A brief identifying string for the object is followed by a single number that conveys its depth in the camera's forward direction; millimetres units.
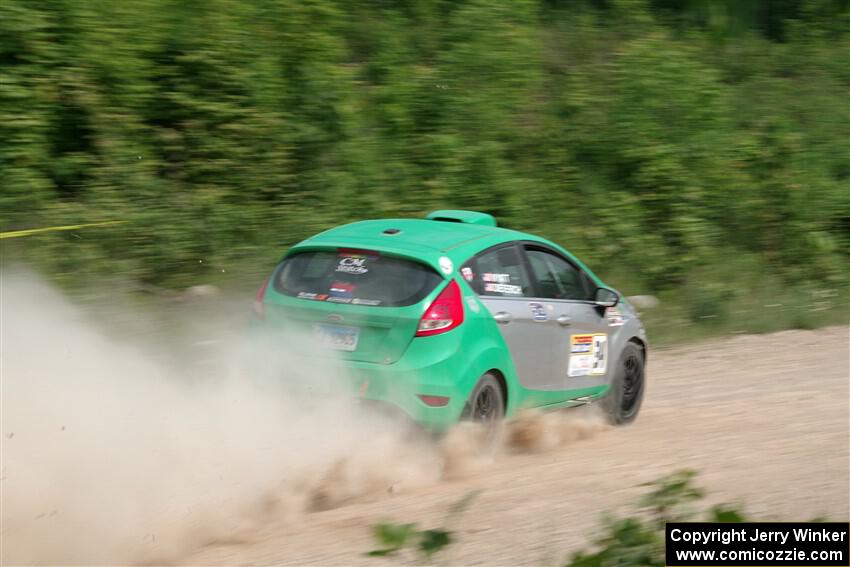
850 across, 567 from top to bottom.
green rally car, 13797
